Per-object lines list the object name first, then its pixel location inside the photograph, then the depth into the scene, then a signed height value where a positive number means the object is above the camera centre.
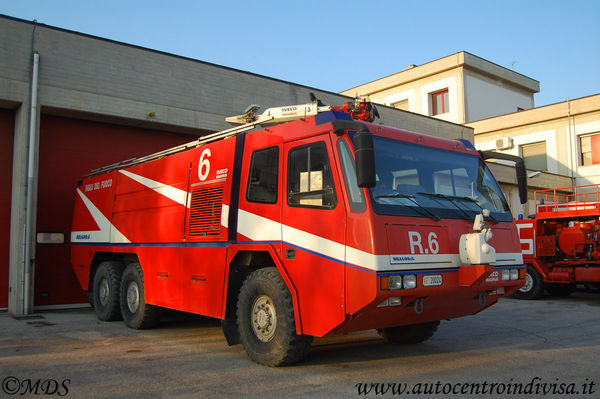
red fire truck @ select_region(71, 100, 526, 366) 5.44 +0.04
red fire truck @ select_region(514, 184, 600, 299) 13.45 -0.37
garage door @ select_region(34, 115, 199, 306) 12.06 +1.37
